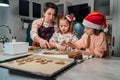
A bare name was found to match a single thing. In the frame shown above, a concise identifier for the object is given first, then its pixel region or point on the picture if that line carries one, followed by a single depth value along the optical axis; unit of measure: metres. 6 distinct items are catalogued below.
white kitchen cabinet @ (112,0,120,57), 2.32
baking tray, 0.80
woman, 1.94
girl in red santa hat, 1.44
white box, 1.43
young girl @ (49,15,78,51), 1.80
